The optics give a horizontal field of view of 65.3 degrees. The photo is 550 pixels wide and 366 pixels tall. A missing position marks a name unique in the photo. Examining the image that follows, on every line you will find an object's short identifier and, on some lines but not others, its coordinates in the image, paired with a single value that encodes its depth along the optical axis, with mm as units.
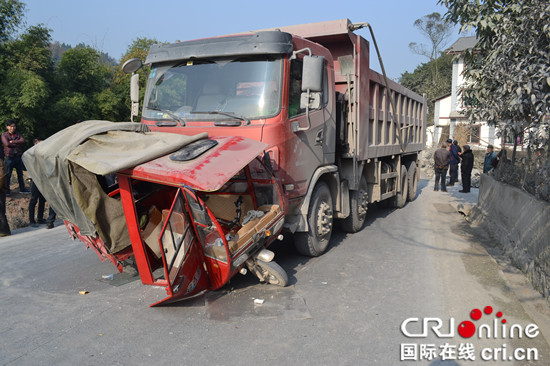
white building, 34188
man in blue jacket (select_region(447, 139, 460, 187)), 15909
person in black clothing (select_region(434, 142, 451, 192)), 13977
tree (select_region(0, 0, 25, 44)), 13500
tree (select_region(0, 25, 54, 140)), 12609
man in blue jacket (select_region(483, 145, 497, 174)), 13964
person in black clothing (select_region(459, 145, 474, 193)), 13789
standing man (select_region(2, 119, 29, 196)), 9085
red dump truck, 5062
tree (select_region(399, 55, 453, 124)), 45750
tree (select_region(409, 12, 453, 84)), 51688
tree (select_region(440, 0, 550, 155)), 5254
